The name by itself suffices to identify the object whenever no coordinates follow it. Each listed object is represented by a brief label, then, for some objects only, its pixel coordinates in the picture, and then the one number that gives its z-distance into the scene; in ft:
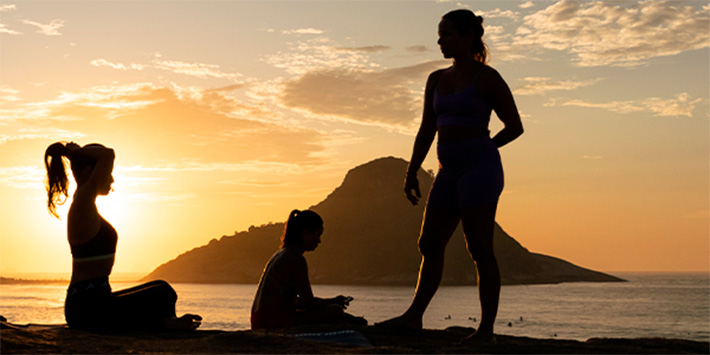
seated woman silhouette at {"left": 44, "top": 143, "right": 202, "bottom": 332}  17.12
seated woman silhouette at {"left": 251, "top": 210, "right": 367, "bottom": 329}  19.79
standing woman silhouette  17.70
